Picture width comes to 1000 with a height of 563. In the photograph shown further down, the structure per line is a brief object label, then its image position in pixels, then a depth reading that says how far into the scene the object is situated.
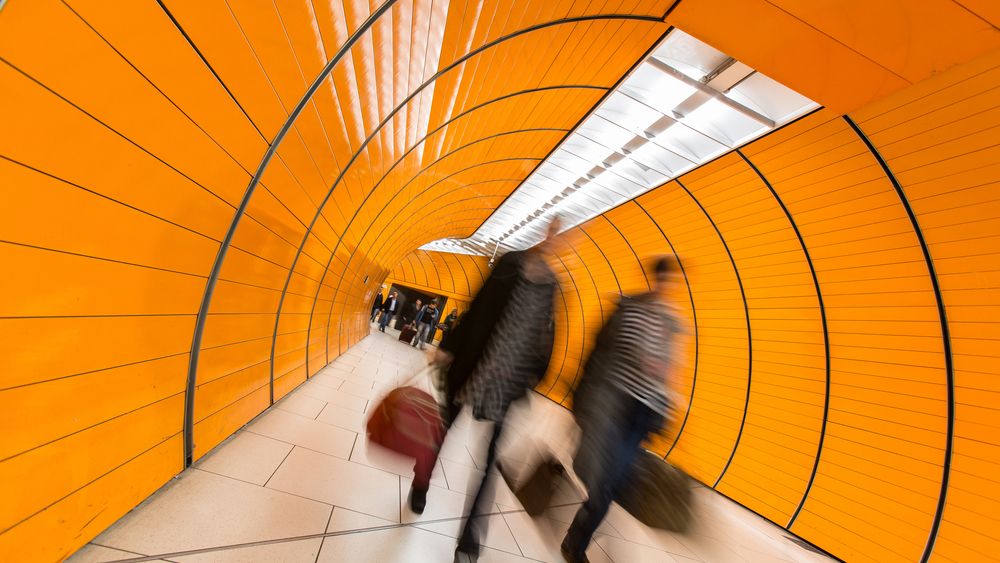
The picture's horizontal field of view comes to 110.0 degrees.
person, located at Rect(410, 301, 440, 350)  17.48
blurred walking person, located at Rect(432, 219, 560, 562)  2.32
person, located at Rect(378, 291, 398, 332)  24.80
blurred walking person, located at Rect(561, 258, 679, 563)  2.49
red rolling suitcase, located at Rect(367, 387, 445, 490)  2.55
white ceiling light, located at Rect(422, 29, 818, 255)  4.58
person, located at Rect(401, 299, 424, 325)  32.35
